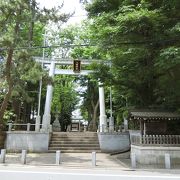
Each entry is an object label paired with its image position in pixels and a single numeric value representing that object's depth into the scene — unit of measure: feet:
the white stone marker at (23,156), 34.23
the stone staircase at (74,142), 50.27
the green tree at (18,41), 40.72
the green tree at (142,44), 36.33
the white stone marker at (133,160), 31.80
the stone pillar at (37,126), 52.10
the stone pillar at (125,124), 56.81
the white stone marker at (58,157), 33.71
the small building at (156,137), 36.46
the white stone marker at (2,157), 34.61
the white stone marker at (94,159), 32.77
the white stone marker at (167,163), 31.30
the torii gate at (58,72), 59.52
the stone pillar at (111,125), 55.55
